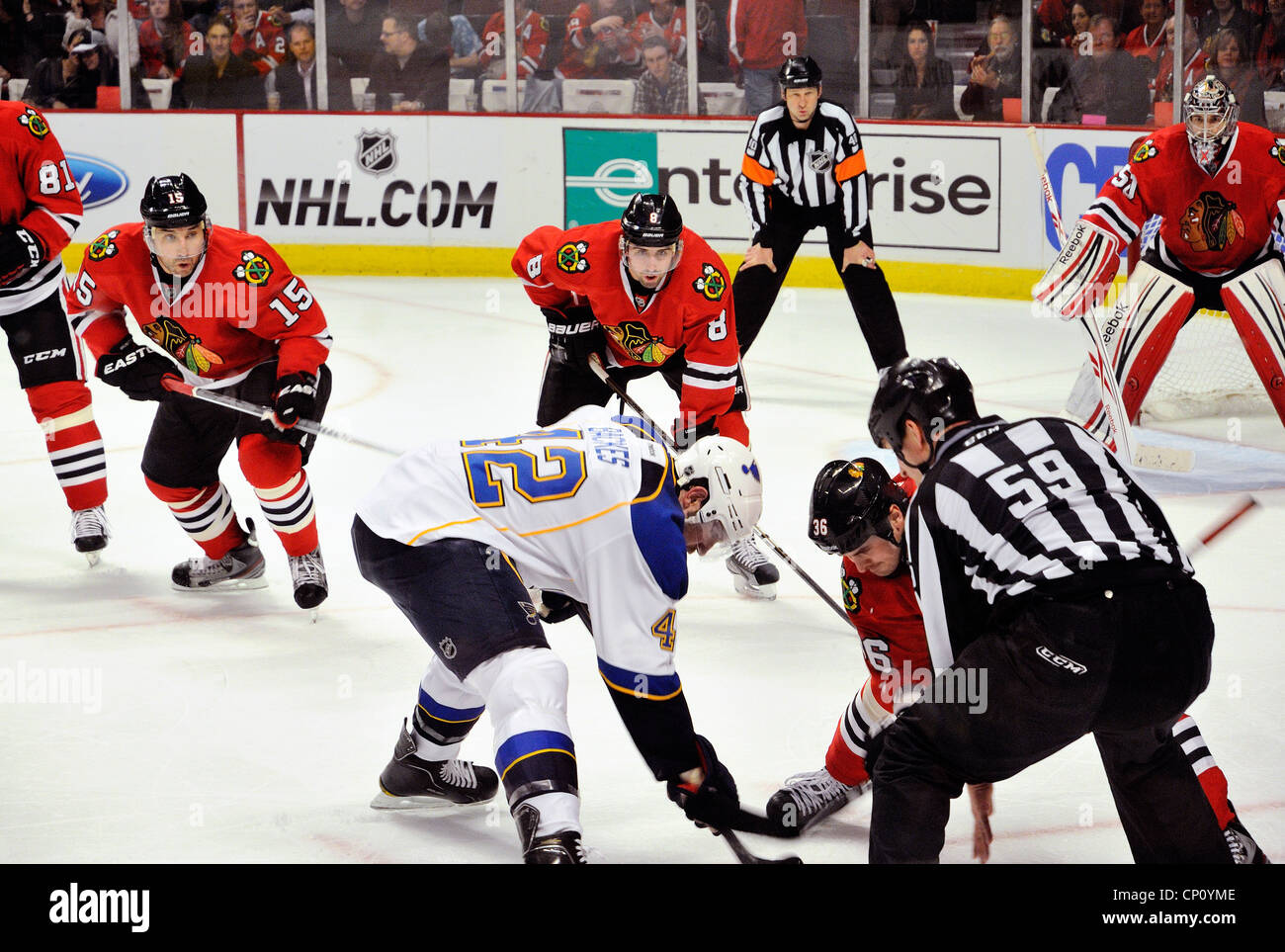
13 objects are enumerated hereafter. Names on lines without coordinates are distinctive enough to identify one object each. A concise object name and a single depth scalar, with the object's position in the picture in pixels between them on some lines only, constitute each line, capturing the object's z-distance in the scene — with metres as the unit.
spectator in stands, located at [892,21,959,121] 8.68
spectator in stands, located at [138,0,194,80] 9.81
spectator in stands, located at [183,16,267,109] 9.83
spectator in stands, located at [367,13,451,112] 9.70
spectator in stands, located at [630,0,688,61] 9.34
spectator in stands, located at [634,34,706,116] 9.31
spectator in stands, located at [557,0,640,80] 9.46
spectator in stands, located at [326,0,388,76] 9.72
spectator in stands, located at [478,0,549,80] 9.62
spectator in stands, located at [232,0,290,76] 9.80
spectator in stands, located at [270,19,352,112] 9.70
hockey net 6.44
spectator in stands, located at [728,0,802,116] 9.15
